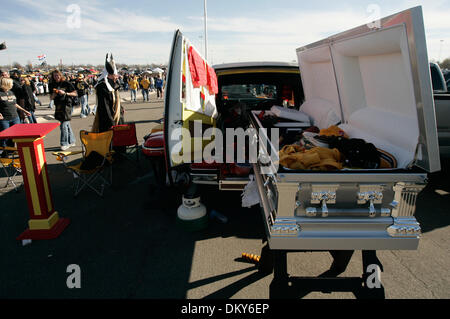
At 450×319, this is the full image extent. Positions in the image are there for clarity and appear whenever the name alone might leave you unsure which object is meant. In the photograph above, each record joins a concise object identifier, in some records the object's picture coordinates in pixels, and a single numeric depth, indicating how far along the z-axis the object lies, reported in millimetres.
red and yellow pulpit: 3385
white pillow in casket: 3736
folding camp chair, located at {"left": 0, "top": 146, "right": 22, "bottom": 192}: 4859
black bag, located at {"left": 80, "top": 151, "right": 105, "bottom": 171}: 4707
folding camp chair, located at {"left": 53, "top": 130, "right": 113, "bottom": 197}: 4586
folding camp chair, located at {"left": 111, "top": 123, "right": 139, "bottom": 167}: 5496
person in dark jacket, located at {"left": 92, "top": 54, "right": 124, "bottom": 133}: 5922
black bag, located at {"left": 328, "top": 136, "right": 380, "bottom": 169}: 2217
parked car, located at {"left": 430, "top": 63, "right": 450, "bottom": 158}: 4527
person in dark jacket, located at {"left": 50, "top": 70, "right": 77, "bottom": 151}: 6820
